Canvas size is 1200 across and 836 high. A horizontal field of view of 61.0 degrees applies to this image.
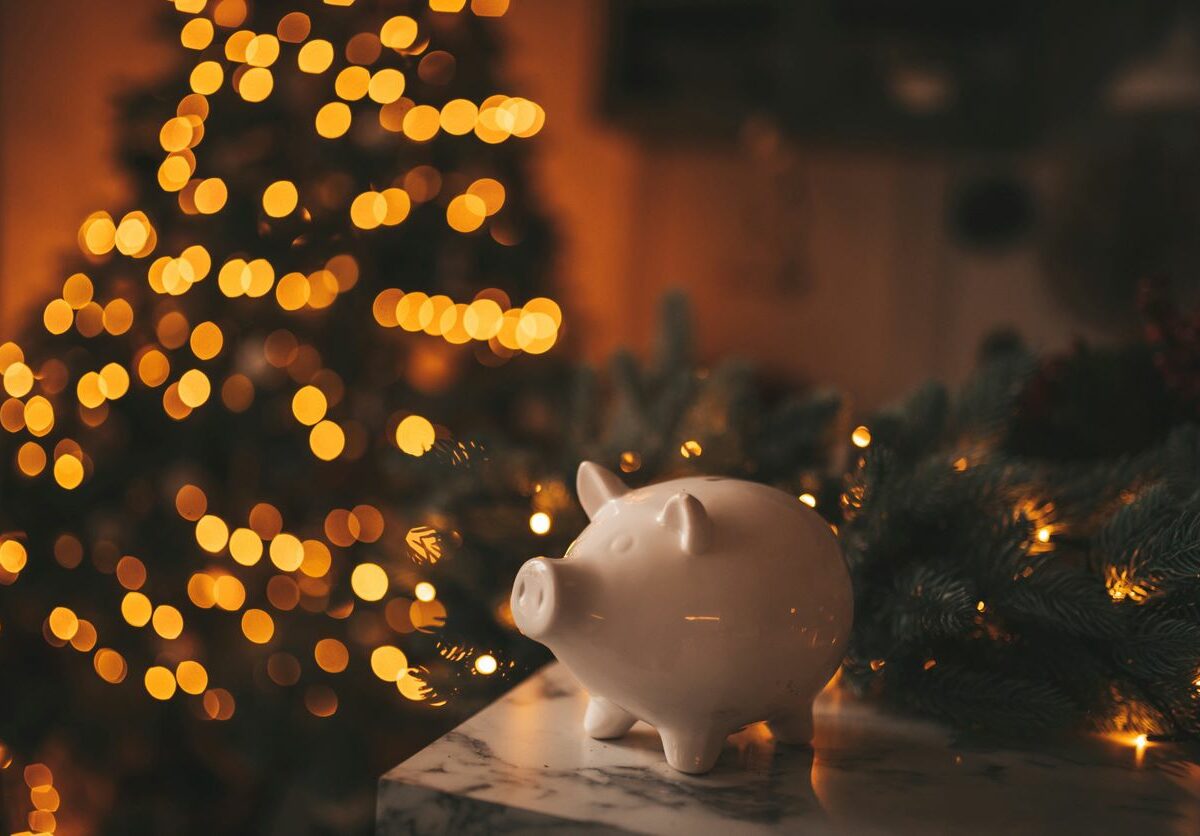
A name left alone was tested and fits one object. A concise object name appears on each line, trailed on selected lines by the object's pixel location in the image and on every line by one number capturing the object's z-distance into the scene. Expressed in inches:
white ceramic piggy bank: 20.8
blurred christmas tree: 53.1
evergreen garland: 23.3
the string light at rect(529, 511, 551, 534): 30.5
